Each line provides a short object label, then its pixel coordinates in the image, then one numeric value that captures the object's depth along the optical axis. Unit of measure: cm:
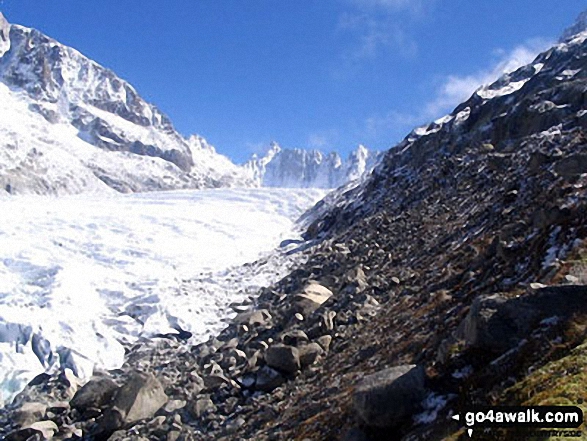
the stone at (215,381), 1684
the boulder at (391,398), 905
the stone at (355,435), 927
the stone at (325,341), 1724
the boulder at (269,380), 1589
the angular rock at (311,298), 2219
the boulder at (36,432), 1645
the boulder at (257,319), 2463
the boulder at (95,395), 1767
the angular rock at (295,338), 1788
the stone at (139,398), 1606
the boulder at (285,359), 1619
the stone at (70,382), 2189
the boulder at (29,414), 1828
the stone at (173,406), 1577
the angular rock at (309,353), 1648
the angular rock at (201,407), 1538
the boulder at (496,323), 934
